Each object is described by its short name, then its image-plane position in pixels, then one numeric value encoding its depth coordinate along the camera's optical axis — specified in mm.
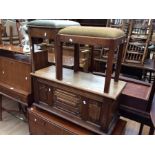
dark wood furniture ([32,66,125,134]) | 1324
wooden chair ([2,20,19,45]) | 3171
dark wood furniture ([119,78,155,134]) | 1449
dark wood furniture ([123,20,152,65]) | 2659
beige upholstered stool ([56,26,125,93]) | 1129
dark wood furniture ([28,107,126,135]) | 1543
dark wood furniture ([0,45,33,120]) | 1921
